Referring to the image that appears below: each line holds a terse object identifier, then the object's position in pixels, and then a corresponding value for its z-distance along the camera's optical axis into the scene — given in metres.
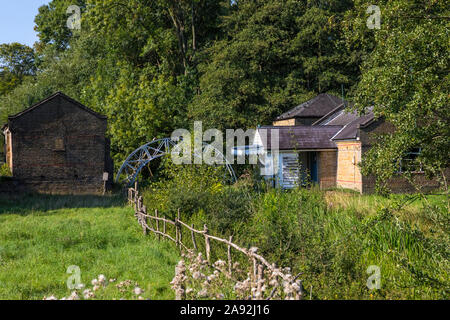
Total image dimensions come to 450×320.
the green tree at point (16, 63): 60.56
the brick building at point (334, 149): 24.84
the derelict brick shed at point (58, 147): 24.19
